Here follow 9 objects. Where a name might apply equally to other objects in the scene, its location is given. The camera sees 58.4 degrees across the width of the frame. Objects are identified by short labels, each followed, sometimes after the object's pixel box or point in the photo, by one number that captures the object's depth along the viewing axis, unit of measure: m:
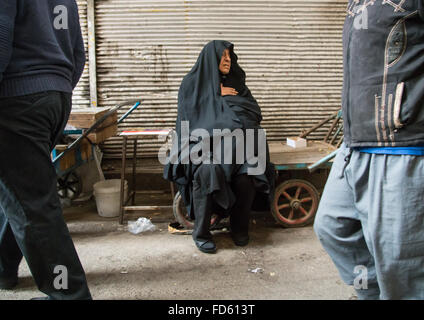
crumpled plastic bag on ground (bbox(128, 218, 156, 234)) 3.82
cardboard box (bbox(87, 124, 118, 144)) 3.77
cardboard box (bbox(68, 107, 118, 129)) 3.65
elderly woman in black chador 3.37
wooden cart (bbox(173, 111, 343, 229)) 3.83
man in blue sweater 1.99
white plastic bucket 4.16
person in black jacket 1.60
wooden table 3.93
